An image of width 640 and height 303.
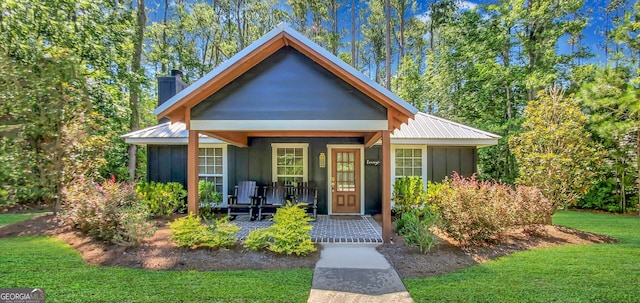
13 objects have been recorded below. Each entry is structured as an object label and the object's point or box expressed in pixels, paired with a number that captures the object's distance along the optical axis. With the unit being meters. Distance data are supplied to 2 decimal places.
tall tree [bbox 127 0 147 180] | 13.12
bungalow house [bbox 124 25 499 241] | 5.79
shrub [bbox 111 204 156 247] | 5.45
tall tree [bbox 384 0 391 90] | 16.69
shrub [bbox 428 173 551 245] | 5.59
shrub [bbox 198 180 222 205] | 8.55
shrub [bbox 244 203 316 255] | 5.16
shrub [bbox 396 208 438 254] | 5.33
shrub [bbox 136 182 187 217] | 8.16
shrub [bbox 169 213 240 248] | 5.35
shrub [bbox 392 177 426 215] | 8.53
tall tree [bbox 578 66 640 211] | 8.99
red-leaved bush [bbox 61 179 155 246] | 5.54
